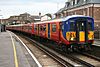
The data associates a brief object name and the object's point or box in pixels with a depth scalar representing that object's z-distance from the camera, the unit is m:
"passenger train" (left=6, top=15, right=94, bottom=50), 9.95
